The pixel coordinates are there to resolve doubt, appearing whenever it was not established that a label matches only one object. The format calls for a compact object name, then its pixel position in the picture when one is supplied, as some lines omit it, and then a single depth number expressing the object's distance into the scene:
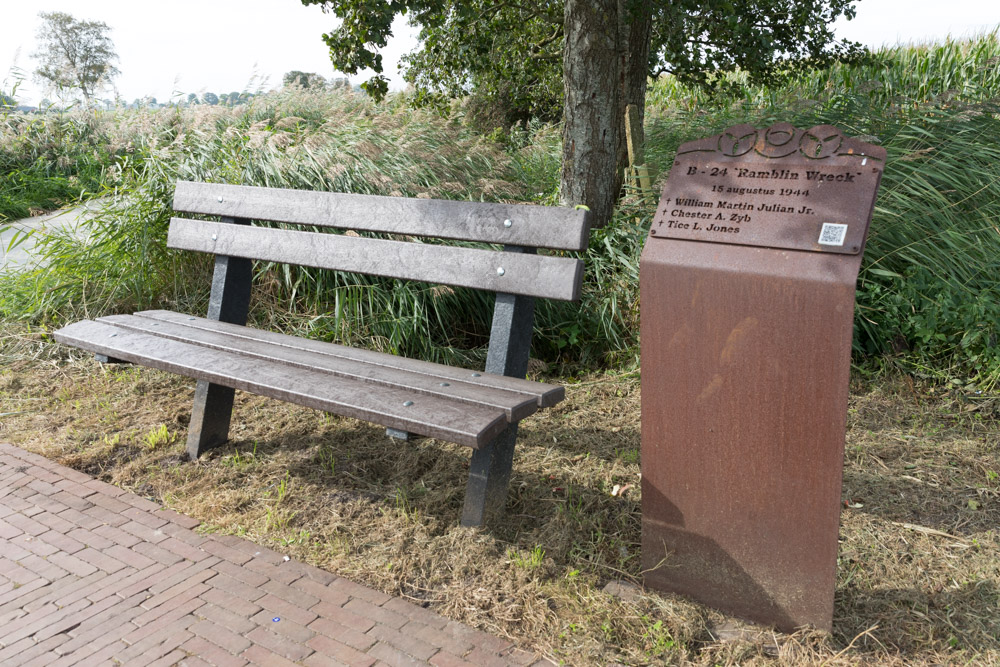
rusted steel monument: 1.98
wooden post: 4.93
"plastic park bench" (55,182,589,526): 2.49
